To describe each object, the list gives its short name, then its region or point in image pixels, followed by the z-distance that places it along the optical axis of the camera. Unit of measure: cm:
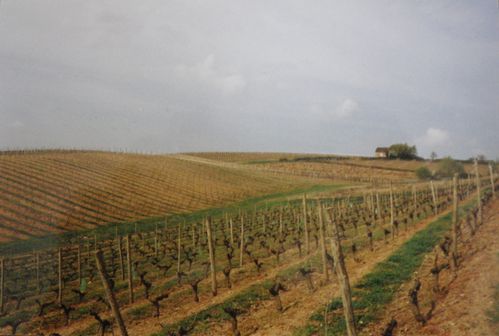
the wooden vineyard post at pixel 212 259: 1218
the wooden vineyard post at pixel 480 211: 1593
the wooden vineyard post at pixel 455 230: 995
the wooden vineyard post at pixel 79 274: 1535
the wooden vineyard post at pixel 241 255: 1605
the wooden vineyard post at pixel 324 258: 1170
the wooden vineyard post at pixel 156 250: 1939
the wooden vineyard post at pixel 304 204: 1643
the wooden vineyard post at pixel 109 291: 710
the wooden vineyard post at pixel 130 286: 1243
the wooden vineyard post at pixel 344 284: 599
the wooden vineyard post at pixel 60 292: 1285
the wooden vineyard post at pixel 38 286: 1415
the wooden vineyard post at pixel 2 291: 1218
